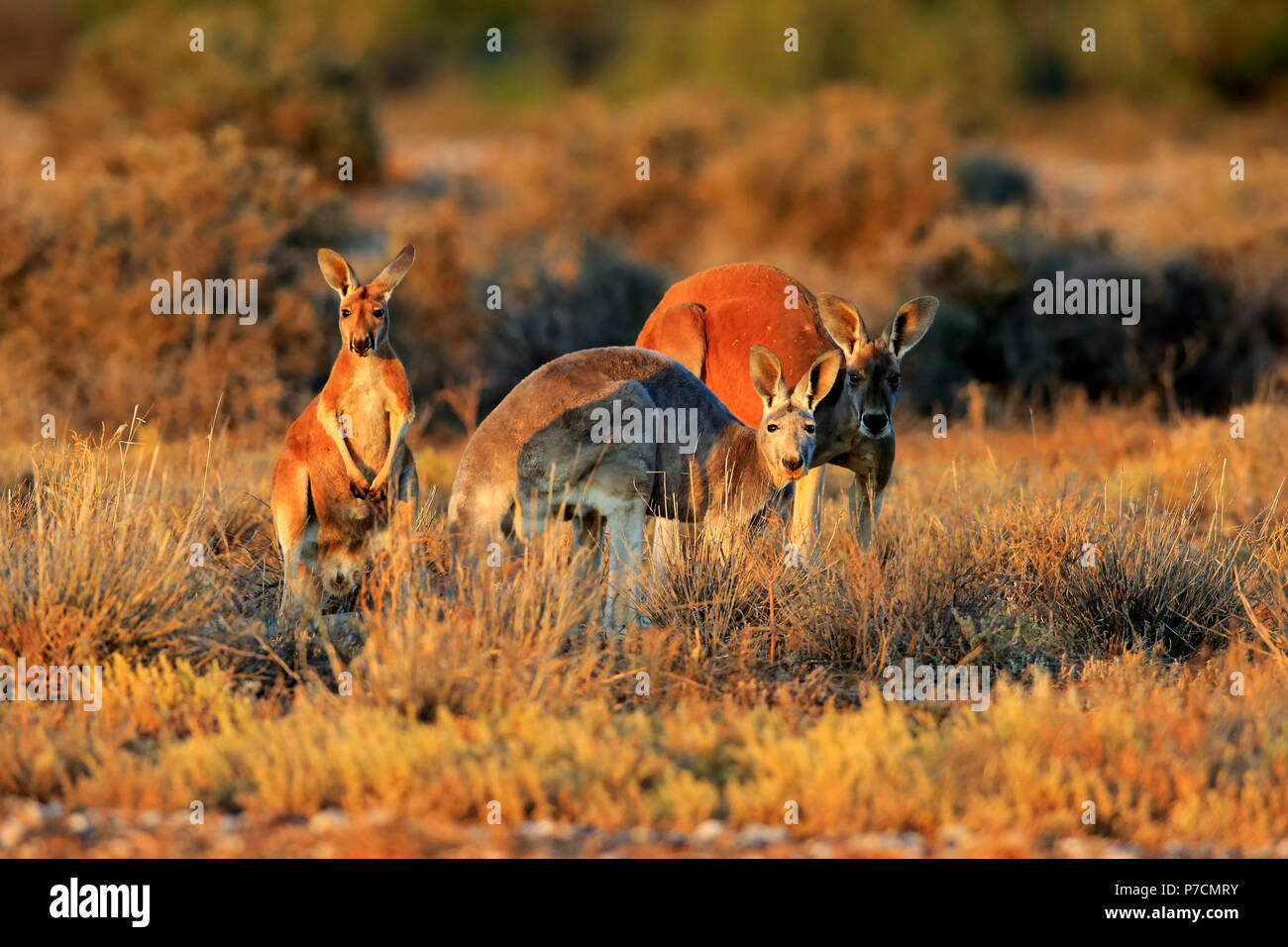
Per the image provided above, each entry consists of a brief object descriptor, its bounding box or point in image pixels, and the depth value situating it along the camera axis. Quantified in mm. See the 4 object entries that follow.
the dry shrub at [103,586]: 11703
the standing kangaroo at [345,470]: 12461
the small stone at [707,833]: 9055
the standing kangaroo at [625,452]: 11984
